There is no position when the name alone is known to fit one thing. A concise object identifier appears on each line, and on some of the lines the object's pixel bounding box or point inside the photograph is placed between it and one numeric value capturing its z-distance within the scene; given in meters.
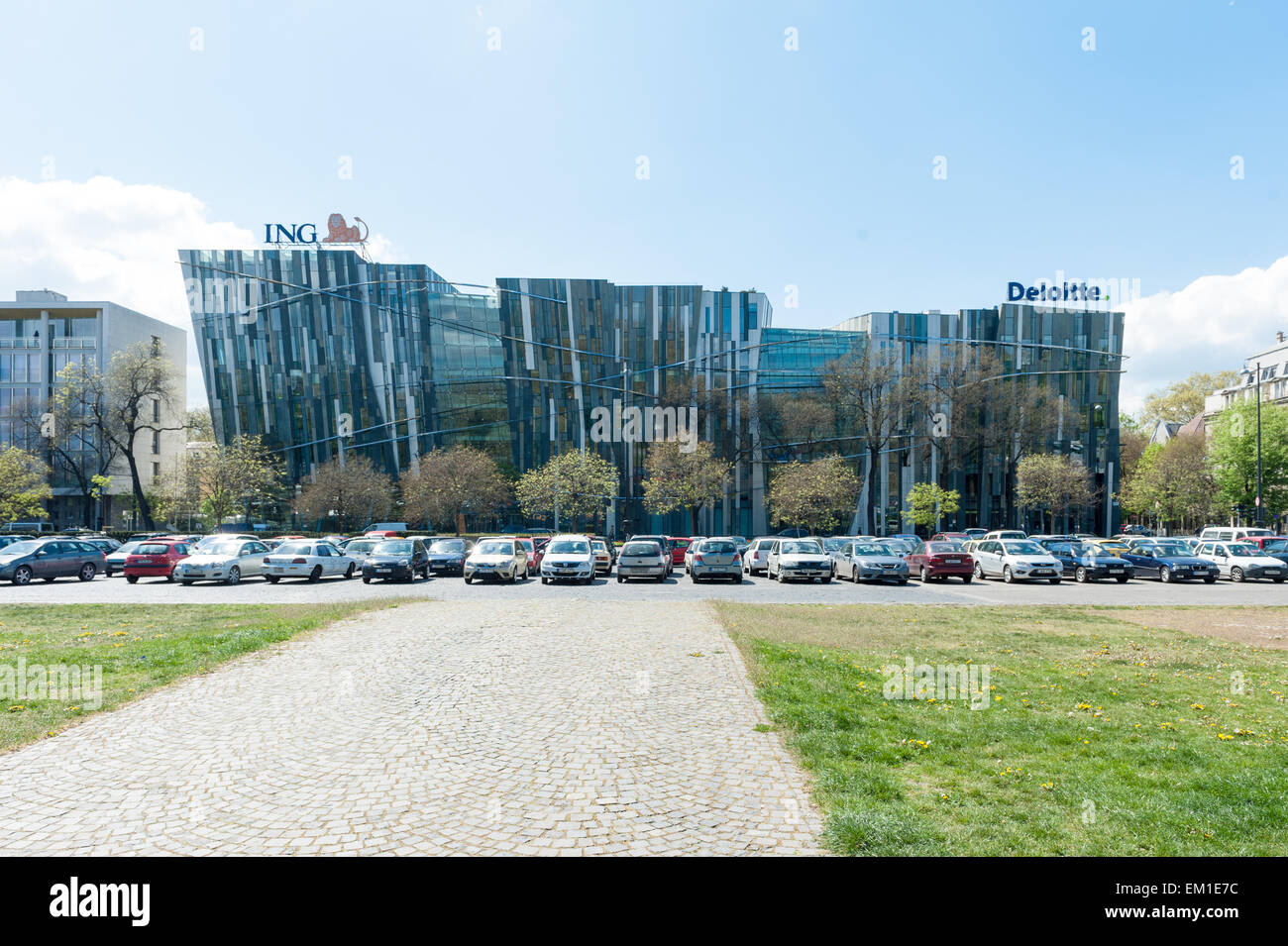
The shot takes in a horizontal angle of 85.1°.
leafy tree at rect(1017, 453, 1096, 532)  55.47
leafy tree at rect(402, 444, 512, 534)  51.34
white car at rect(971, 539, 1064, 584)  27.45
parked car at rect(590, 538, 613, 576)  30.72
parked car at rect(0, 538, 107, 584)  25.83
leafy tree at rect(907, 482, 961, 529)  54.06
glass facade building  63.12
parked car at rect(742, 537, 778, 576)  32.66
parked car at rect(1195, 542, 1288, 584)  29.12
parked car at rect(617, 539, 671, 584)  27.70
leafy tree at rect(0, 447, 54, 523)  46.94
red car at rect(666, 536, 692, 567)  38.44
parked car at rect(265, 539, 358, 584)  26.67
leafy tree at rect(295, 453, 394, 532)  52.97
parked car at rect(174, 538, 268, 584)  25.42
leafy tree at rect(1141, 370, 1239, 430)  91.31
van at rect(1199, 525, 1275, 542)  37.94
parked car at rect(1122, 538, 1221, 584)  28.67
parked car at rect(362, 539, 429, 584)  26.38
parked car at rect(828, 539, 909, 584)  27.09
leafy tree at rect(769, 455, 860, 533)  48.78
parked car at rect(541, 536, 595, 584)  25.53
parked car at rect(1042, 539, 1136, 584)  28.86
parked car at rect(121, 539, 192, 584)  26.78
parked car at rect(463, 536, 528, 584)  26.23
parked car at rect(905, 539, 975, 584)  27.72
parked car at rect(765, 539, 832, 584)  27.09
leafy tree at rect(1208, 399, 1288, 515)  54.72
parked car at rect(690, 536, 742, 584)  27.16
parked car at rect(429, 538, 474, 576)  29.88
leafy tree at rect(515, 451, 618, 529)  53.06
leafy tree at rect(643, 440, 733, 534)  51.50
